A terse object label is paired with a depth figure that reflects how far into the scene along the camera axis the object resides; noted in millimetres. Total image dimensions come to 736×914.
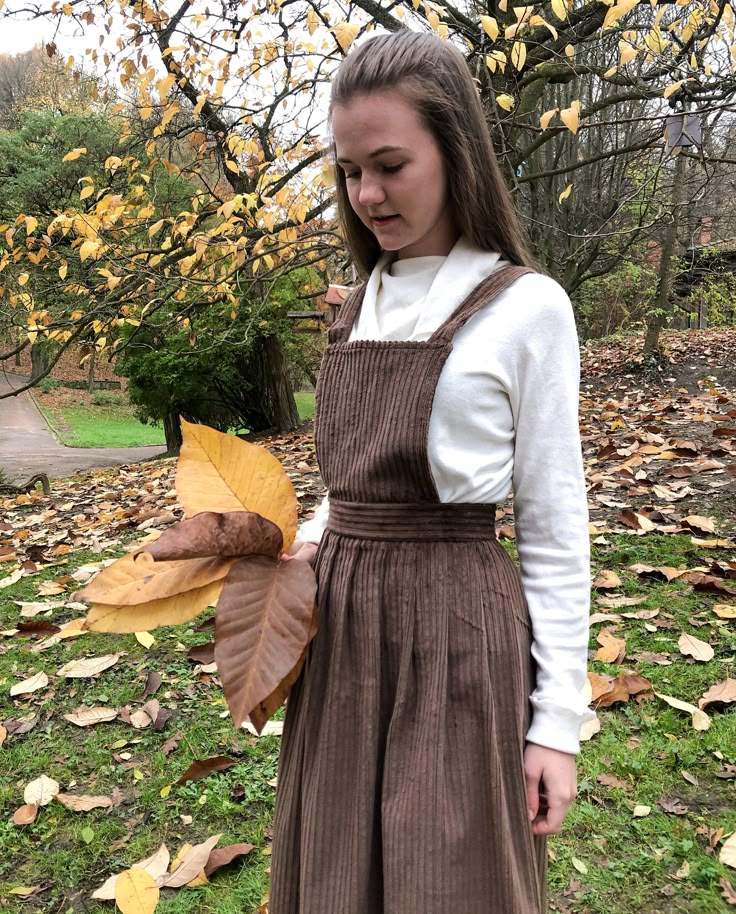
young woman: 1049
